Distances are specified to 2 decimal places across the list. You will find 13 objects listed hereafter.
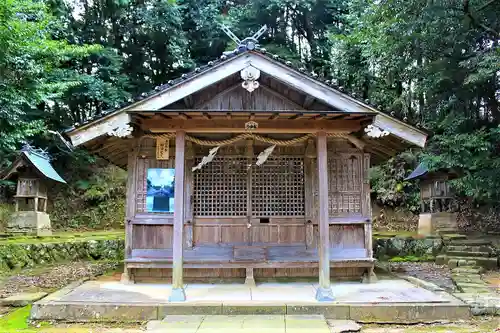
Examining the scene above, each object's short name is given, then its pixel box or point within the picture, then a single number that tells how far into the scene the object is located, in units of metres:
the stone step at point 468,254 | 11.83
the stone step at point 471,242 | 12.36
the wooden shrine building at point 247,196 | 8.09
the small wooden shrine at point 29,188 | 15.45
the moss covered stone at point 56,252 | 12.08
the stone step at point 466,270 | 10.30
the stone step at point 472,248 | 12.00
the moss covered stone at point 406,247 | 13.53
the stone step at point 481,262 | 11.32
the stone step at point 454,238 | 13.12
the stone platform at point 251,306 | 6.18
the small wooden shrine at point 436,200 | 15.17
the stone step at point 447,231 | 14.41
